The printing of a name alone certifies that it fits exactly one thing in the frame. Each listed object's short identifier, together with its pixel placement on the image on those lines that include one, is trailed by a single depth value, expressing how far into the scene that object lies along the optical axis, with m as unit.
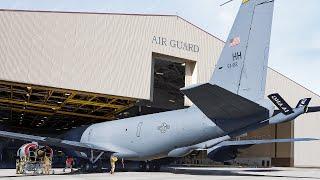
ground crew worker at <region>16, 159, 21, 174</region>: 28.23
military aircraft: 18.11
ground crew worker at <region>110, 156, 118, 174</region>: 26.72
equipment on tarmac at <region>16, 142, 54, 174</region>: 28.03
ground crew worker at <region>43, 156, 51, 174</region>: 27.80
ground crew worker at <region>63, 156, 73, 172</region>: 34.46
